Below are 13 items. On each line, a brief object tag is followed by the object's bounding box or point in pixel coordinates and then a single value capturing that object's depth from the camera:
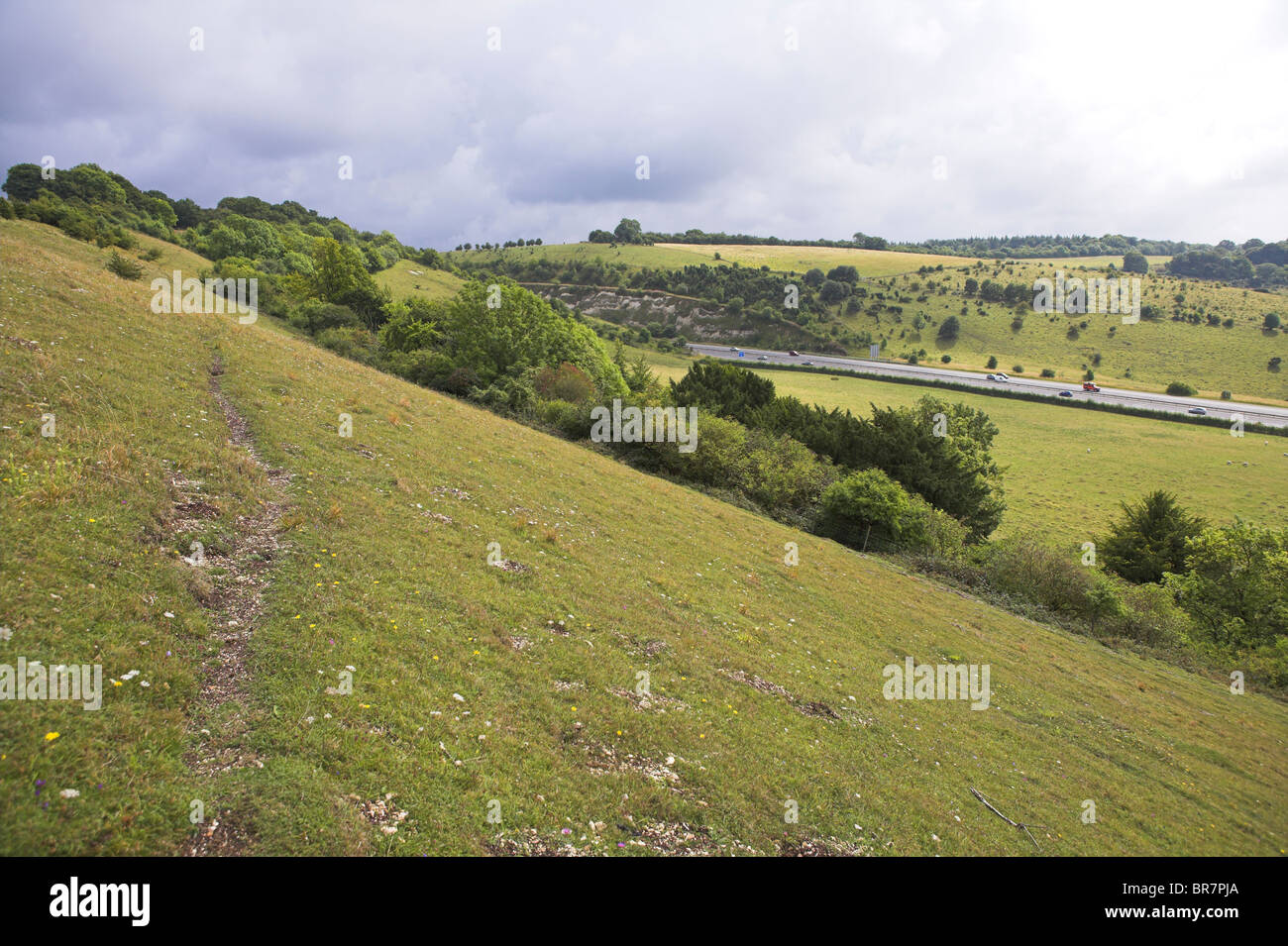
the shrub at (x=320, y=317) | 53.38
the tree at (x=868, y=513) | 36.34
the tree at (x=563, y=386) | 46.25
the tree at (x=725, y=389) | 55.16
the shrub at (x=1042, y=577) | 31.20
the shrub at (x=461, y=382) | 44.03
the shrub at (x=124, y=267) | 36.56
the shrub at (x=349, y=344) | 46.00
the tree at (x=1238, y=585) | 32.25
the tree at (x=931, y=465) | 46.97
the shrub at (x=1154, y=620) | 29.06
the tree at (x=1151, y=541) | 42.31
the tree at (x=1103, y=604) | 29.95
